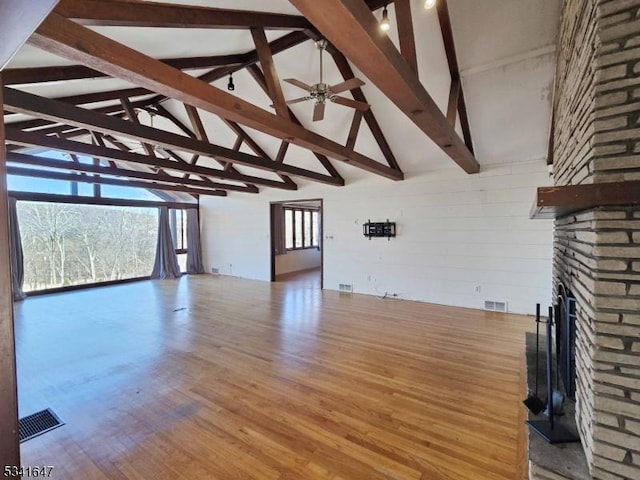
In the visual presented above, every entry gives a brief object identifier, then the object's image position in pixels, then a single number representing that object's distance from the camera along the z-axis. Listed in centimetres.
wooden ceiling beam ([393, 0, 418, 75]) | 210
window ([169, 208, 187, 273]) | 990
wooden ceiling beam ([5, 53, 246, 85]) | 288
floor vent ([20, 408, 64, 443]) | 223
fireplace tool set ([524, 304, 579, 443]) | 171
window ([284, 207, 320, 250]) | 1011
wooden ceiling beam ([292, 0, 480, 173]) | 143
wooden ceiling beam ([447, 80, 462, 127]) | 361
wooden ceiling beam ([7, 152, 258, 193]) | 510
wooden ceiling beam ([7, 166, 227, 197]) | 603
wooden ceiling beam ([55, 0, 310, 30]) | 184
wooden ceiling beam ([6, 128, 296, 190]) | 393
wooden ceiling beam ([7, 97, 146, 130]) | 455
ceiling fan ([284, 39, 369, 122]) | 304
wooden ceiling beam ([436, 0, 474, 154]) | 312
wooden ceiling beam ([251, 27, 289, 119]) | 304
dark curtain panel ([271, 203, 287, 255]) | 877
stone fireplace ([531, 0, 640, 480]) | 131
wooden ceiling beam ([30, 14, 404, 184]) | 164
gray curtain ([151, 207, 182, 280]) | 913
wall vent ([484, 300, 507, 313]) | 530
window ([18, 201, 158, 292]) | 710
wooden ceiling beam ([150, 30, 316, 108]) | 381
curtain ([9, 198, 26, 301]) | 648
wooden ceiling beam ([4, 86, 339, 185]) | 267
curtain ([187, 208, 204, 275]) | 995
